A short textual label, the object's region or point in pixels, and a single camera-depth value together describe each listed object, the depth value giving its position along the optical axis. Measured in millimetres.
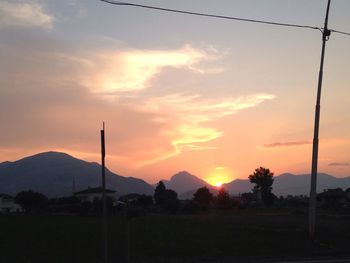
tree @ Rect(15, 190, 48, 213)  112312
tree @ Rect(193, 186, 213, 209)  119769
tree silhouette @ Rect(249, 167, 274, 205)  148500
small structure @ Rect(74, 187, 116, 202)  134875
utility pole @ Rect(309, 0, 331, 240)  26078
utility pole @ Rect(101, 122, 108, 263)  12523
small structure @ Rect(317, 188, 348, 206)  130638
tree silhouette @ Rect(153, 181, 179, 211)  98681
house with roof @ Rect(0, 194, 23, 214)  138162
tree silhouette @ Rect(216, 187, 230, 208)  116125
